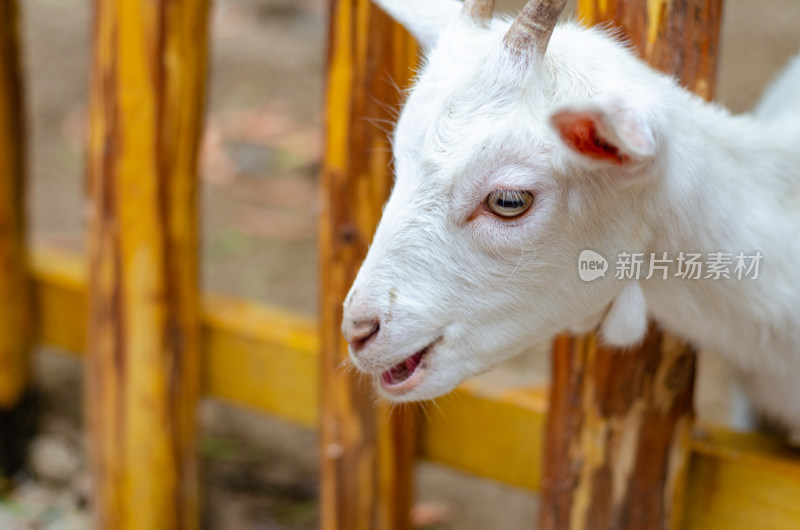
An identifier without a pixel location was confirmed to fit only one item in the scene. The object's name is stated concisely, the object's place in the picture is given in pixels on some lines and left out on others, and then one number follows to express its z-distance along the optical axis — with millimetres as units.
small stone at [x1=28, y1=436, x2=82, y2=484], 3398
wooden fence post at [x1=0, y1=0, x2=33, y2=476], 3076
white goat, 1510
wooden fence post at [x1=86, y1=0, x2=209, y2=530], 2508
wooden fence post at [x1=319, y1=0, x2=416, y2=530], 2180
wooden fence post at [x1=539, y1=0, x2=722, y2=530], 1854
